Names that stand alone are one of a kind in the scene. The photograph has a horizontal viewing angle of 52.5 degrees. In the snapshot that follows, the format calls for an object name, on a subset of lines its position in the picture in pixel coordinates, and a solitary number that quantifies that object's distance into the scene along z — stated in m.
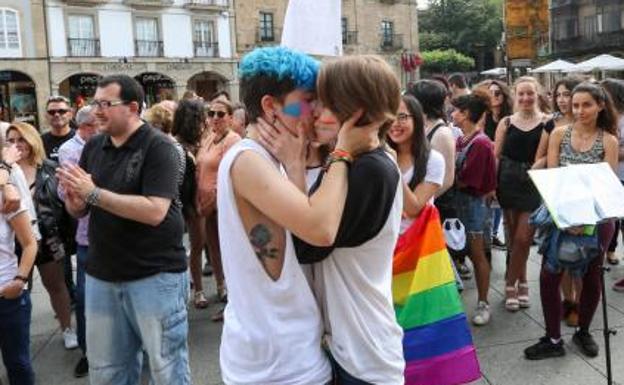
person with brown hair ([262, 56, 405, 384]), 1.81
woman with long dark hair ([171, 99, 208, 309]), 5.62
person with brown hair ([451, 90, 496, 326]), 4.93
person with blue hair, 1.81
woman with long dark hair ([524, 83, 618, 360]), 4.18
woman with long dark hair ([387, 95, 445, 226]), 3.79
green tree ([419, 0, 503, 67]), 61.62
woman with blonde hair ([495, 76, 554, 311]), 5.06
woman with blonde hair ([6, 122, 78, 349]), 4.46
